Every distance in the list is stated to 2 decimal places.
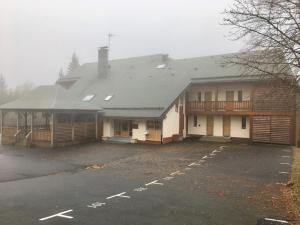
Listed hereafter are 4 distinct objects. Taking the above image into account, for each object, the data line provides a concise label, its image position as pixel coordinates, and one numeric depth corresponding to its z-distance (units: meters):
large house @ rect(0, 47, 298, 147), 19.90
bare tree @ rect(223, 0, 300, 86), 7.28
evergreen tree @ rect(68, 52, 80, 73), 76.41
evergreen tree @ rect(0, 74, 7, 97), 99.82
